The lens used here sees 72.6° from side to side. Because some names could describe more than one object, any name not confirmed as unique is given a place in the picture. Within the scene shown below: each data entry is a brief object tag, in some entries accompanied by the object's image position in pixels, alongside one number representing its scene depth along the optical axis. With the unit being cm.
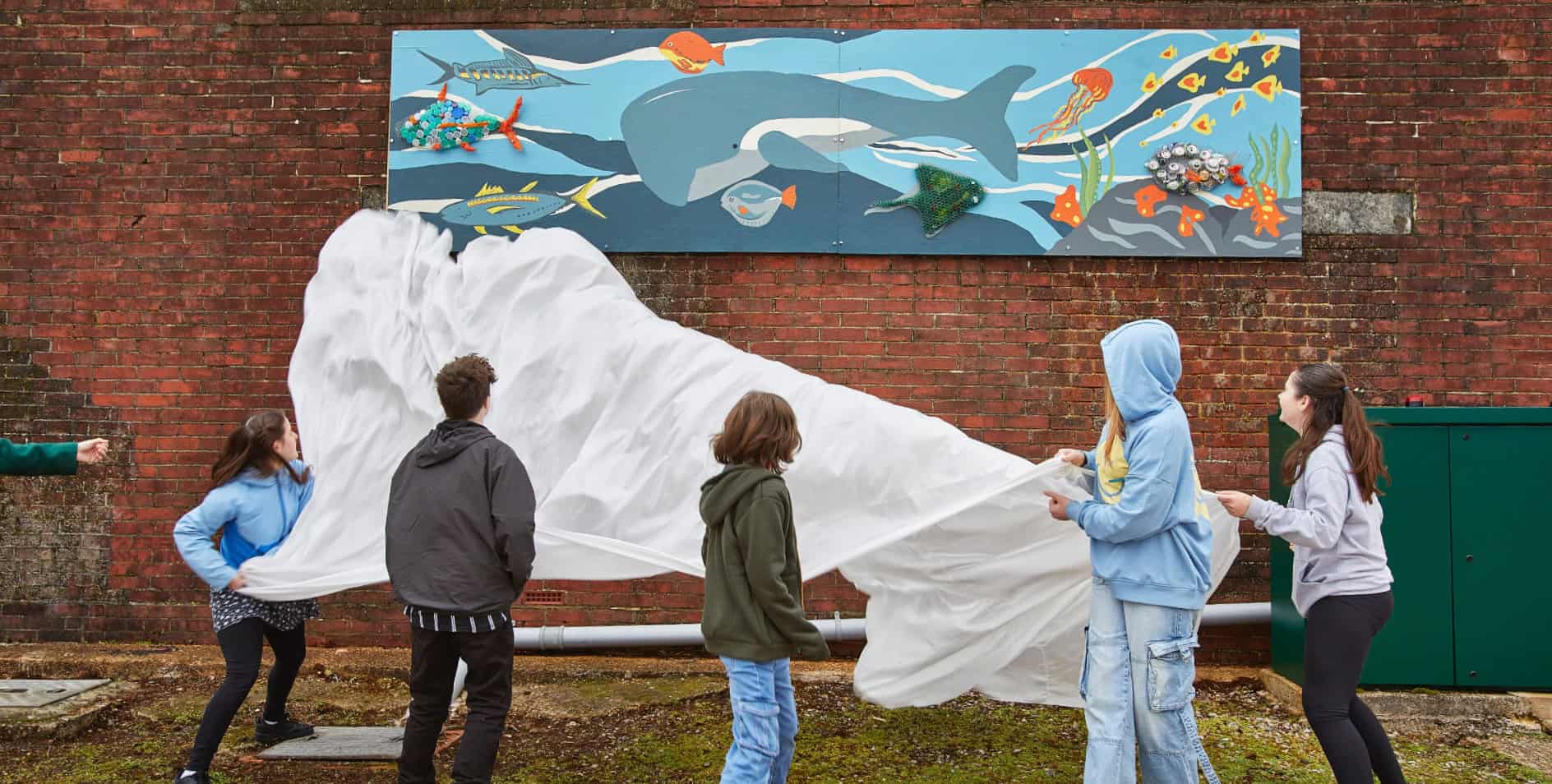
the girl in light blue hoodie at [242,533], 392
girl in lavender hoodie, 346
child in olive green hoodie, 331
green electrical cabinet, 517
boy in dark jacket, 336
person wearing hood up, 329
